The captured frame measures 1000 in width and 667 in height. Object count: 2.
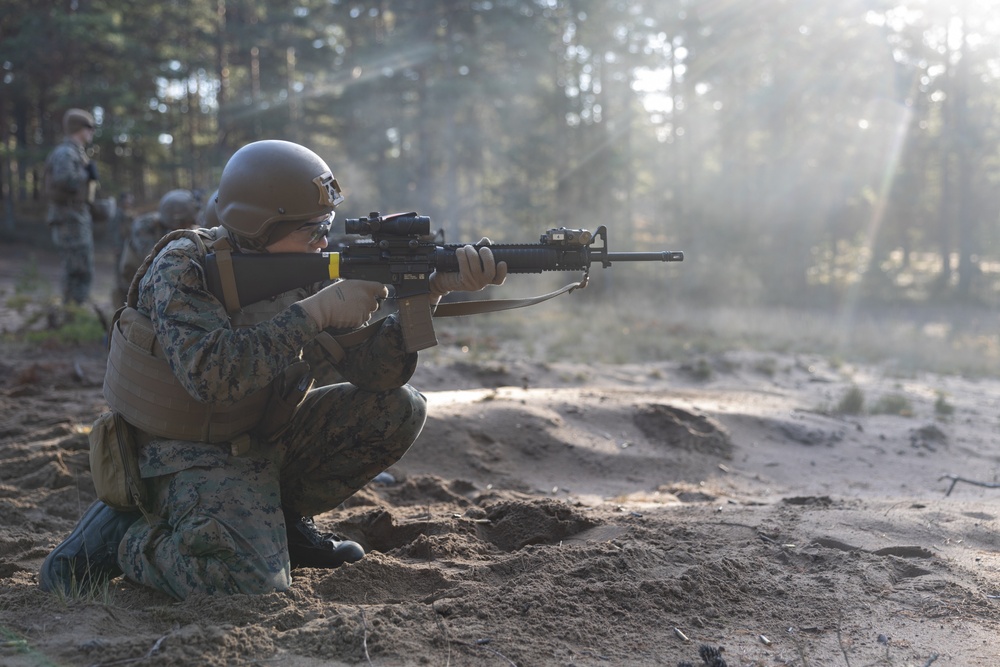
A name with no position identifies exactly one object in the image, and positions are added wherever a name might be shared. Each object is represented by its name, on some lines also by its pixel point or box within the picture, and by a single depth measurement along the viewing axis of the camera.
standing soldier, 10.67
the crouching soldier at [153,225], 8.09
